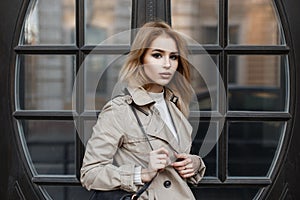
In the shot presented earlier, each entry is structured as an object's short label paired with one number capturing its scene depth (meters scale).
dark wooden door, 3.34
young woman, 2.66
